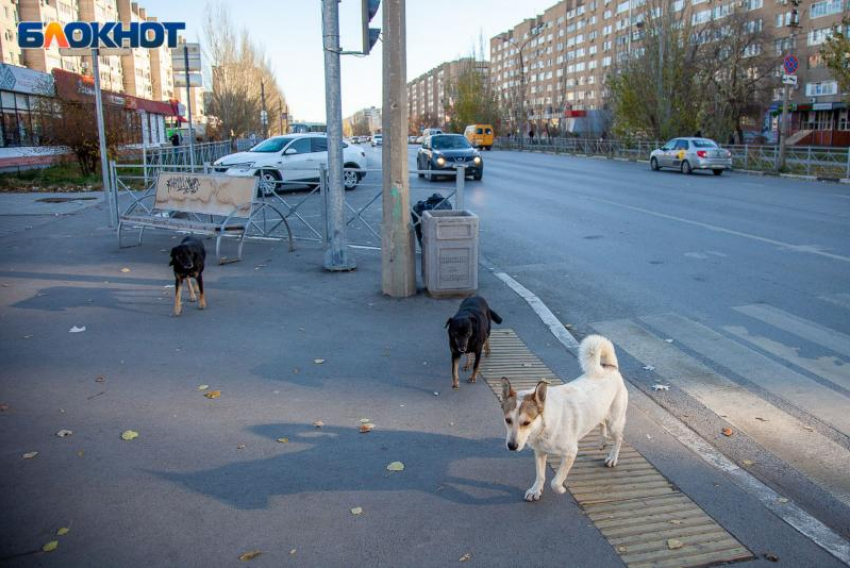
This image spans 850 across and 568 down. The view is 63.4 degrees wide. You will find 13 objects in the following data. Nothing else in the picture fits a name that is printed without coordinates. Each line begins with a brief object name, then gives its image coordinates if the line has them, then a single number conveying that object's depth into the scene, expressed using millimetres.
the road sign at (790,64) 26703
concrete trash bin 8047
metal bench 10586
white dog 3596
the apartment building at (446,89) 86388
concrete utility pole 7715
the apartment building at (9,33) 61375
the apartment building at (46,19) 66938
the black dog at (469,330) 5387
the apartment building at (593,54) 61031
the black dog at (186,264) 7484
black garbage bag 9930
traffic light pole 8820
